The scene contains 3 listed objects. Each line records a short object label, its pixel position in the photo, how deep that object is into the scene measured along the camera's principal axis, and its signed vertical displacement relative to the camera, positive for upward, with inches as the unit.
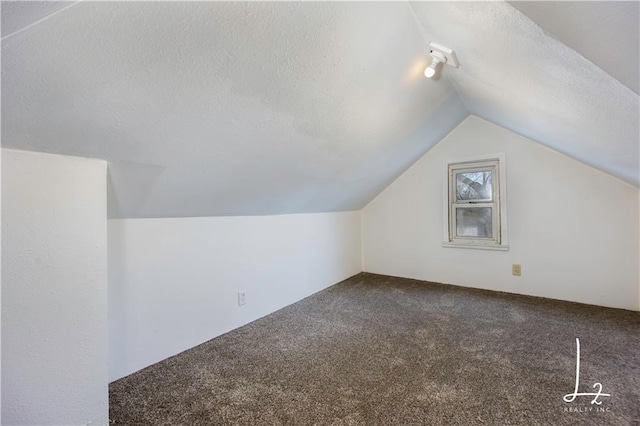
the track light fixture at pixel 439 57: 60.0 +34.5
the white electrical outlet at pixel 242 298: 88.2 -27.5
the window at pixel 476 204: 117.9 +2.0
